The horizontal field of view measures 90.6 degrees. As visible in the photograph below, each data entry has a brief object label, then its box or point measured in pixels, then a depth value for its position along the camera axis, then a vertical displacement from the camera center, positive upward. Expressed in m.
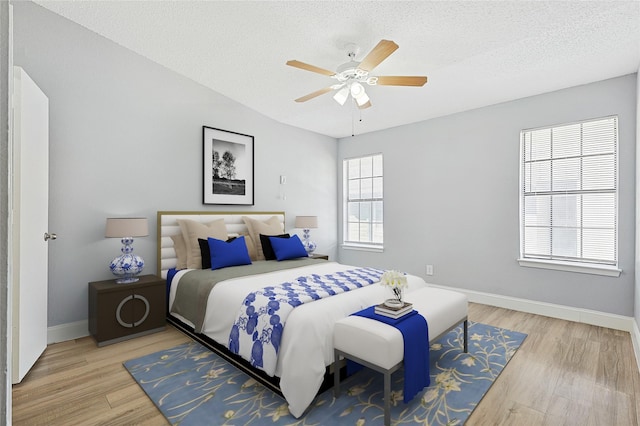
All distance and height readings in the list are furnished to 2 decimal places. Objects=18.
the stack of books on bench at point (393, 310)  2.10 -0.66
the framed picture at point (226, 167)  4.16 +0.61
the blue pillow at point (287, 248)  4.02 -0.47
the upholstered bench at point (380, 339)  1.87 -0.81
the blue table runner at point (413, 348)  1.97 -0.88
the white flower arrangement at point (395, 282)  2.21 -0.48
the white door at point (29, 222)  2.22 -0.10
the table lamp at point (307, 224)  4.95 -0.19
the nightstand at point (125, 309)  2.93 -0.96
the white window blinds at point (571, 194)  3.41 +0.23
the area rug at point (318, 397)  1.92 -1.24
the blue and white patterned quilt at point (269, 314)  2.13 -0.74
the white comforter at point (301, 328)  1.96 -0.82
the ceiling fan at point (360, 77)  2.35 +1.16
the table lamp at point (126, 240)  3.07 -0.31
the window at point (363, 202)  5.53 +0.19
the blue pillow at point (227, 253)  3.48 -0.47
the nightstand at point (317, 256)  4.79 -0.68
